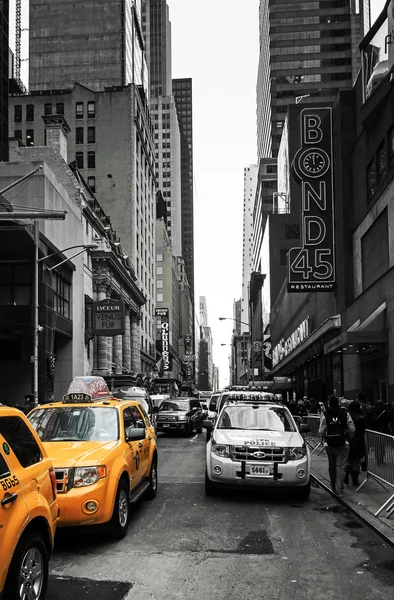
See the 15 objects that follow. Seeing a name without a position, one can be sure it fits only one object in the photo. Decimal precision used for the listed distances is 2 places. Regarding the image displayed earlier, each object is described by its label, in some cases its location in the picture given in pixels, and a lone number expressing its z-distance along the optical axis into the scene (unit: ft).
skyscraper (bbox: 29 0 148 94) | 322.55
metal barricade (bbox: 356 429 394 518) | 35.32
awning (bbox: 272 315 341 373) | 105.29
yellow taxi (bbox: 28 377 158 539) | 24.73
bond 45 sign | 114.52
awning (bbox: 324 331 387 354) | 77.36
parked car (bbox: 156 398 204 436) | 93.40
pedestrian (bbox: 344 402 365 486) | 41.09
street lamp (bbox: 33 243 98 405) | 81.16
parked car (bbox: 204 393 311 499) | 35.55
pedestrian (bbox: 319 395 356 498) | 38.42
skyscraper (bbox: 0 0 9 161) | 166.52
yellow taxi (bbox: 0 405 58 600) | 15.71
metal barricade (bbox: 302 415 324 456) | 70.55
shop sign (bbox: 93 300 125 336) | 156.80
